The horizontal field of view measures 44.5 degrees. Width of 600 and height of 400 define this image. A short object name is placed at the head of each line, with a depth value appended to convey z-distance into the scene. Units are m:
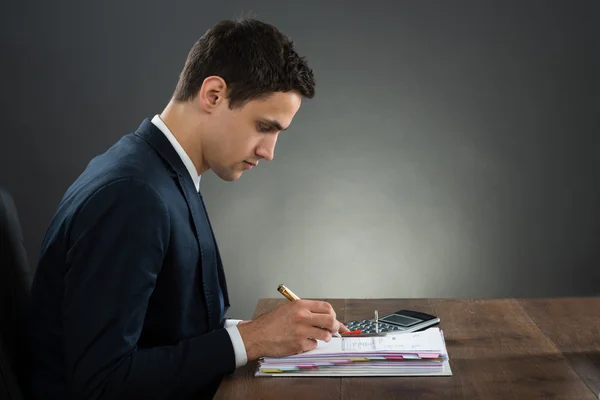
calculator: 1.51
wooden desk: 1.16
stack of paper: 1.26
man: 1.17
